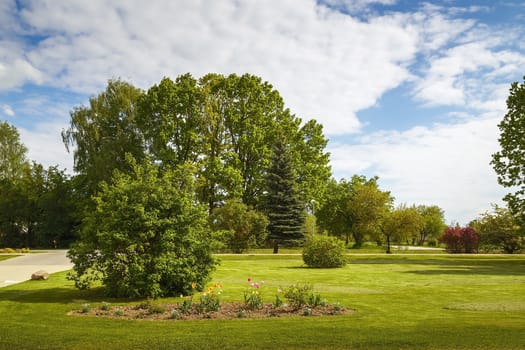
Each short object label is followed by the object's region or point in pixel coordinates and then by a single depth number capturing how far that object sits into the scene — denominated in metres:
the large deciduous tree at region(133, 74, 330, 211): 41.19
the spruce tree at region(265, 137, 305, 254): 41.62
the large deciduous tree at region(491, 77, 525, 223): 27.22
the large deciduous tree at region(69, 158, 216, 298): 12.40
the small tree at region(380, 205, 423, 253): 41.88
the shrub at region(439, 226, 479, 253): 43.47
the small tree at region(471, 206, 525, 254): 39.03
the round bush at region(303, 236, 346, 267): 23.55
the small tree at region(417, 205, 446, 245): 73.38
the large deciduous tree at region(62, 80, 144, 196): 44.03
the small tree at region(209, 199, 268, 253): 36.47
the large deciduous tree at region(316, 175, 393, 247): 46.34
